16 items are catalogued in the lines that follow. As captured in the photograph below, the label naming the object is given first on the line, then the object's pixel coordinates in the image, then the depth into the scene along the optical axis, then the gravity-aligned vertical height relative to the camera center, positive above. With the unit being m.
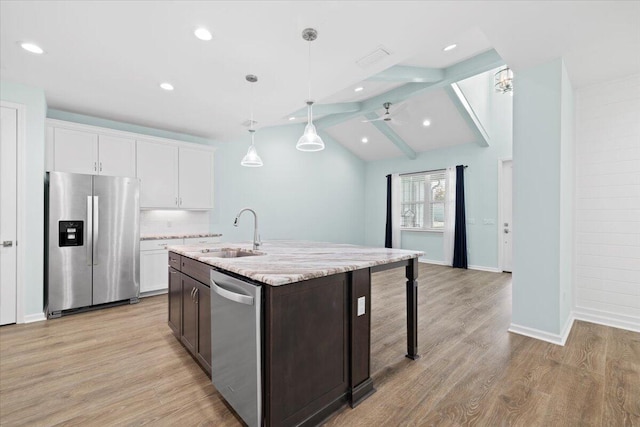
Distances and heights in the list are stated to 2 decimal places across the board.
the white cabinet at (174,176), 4.34 +0.62
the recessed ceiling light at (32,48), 2.48 +1.45
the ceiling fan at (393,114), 5.54 +2.12
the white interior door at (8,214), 3.13 -0.01
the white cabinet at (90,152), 3.64 +0.82
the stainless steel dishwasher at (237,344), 1.50 -0.75
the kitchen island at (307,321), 1.49 -0.65
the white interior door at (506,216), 6.05 +0.00
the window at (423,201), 7.20 +0.39
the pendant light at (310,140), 2.61 +0.69
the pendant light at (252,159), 3.29 +0.63
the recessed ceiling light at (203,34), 2.28 +1.46
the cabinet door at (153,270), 4.18 -0.83
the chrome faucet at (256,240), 2.70 -0.24
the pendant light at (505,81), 4.34 +2.05
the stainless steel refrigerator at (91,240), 3.44 -0.34
